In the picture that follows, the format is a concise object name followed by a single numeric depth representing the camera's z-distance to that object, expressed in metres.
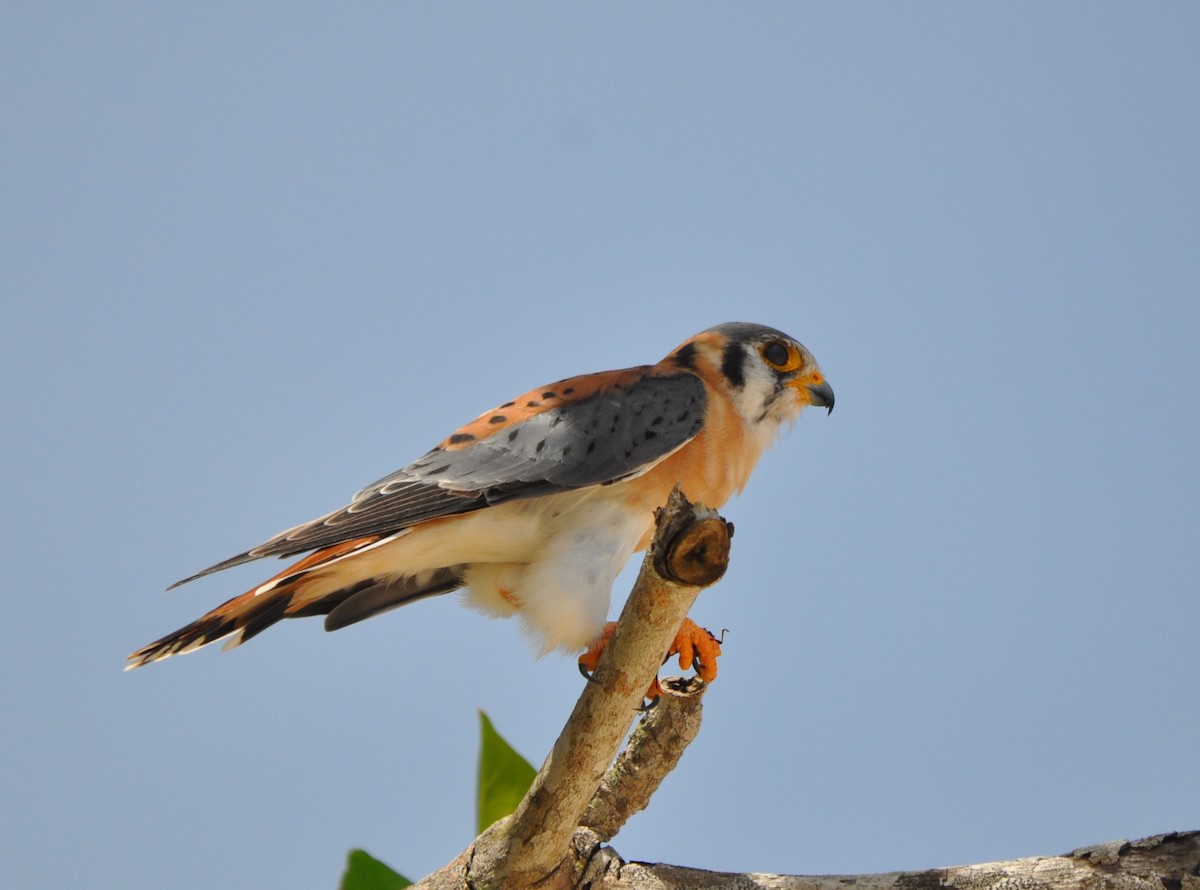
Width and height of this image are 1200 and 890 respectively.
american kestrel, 8.45
